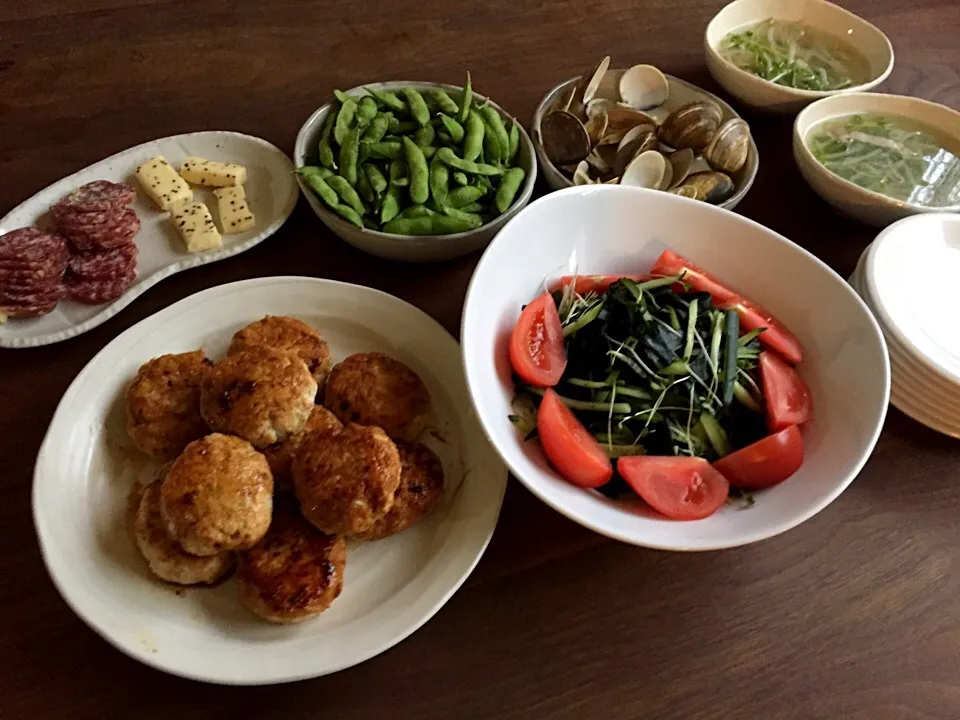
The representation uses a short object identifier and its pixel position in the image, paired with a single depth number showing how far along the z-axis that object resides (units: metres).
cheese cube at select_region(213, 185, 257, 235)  0.54
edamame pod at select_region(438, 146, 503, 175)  0.52
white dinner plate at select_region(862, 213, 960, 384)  0.47
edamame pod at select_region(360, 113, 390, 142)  0.54
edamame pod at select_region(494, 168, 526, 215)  0.52
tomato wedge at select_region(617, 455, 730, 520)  0.39
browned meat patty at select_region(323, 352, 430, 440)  0.44
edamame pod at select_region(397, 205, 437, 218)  0.51
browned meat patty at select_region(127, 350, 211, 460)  0.42
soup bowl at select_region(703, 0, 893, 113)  0.62
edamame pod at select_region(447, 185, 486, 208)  0.52
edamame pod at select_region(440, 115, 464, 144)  0.55
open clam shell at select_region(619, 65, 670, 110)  0.61
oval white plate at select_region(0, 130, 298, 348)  0.48
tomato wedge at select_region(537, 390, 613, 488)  0.39
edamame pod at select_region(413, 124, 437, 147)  0.55
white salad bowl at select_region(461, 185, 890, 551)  0.38
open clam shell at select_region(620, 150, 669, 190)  0.55
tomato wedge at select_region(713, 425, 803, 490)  0.40
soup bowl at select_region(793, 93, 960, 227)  0.54
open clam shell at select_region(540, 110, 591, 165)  0.56
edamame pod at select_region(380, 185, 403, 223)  0.51
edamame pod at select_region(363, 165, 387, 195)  0.52
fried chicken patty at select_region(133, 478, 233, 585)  0.39
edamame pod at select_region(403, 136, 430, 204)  0.52
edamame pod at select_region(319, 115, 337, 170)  0.53
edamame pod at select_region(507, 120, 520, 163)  0.55
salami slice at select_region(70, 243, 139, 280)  0.50
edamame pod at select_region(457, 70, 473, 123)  0.56
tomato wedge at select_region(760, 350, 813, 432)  0.43
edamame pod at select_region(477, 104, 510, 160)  0.55
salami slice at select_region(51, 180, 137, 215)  0.52
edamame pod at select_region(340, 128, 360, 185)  0.52
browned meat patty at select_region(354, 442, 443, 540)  0.41
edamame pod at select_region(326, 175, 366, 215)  0.51
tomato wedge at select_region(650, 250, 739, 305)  0.46
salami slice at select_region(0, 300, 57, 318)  0.47
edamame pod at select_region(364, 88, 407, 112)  0.56
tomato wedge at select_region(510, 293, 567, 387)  0.43
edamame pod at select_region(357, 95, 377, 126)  0.55
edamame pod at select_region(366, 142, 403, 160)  0.53
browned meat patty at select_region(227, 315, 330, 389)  0.46
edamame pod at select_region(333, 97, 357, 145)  0.54
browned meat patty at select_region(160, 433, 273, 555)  0.38
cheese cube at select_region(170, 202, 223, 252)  0.52
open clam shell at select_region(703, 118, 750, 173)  0.55
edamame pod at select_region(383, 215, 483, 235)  0.51
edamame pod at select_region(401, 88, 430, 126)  0.55
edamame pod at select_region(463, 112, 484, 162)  0.54
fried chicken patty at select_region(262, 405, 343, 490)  0.43
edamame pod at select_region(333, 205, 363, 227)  0.50
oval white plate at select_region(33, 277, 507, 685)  0.37
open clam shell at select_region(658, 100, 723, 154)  0.56
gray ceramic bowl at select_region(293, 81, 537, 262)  0.49
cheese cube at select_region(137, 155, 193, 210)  0.54
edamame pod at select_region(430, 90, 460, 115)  0.56
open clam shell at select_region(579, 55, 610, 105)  0.59
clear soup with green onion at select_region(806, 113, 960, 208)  0.57
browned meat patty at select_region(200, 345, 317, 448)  0.41
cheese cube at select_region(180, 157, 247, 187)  0.56
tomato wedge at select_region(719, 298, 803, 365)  0.45
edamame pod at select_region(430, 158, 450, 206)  0.52
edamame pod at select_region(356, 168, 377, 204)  0.52
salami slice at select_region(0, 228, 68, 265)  0.49
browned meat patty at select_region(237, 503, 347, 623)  0.38
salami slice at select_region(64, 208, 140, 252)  0.51
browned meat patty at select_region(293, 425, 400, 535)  0.40
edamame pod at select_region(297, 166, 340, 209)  0.50
